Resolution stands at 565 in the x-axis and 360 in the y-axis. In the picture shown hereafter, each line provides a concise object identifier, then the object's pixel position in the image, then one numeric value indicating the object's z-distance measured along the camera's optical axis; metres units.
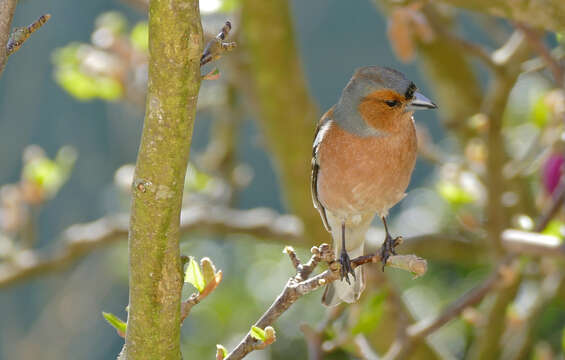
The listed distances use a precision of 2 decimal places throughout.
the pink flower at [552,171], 5.31
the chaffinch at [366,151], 3.91
